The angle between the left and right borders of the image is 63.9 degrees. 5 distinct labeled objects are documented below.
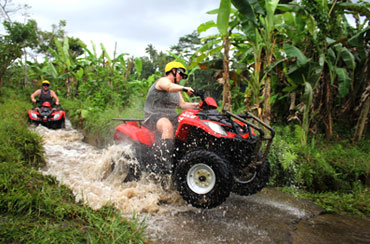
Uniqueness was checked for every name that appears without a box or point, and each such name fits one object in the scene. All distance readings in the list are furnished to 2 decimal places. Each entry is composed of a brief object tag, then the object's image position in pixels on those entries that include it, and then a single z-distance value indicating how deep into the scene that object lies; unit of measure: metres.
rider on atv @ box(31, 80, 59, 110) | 10.20
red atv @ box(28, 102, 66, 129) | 9.19
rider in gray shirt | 3.79
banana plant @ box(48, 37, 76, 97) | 13.33
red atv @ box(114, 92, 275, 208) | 3.14
